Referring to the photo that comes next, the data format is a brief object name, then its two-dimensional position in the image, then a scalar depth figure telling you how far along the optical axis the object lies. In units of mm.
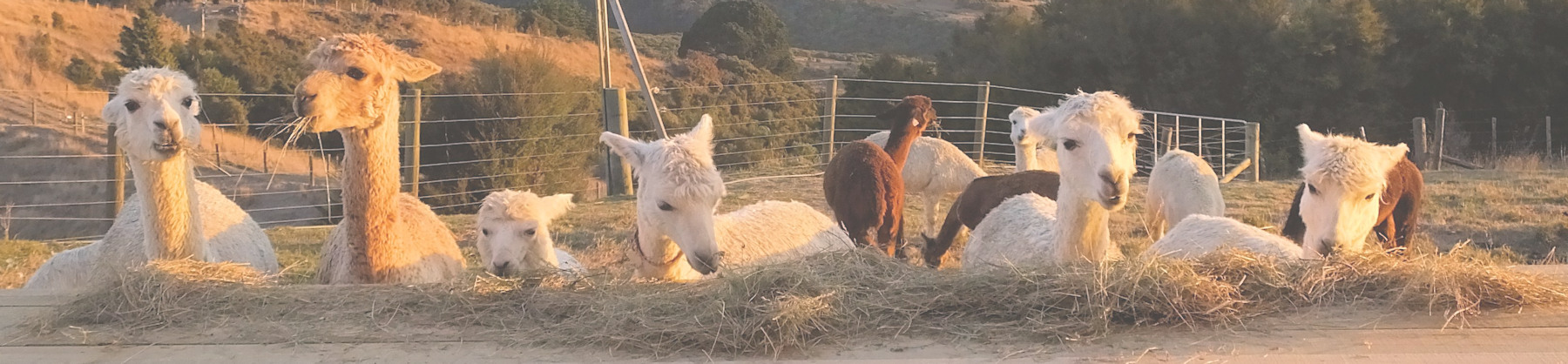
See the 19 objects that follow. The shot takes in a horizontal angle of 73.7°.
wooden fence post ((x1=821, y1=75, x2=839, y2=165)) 14711
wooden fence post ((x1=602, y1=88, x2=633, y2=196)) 12180
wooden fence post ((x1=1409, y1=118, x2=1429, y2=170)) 17953
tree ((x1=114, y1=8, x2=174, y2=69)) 24203
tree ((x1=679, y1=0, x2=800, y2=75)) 39281
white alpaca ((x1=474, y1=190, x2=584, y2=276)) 5082
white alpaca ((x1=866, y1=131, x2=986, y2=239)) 9773
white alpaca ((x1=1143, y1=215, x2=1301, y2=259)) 4371
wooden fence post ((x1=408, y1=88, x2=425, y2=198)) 11180
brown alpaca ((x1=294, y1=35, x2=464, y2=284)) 4012
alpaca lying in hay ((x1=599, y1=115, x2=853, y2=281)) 3953
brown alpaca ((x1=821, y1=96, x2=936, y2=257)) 6488
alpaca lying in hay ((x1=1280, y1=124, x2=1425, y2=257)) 4445
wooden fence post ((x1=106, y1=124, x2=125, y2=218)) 10391
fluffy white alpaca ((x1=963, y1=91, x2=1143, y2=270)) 3746
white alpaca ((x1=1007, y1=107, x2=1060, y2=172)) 8512
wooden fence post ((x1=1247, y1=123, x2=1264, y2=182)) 15141
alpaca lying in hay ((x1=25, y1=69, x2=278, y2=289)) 4535
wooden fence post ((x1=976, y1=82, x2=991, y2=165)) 14906
